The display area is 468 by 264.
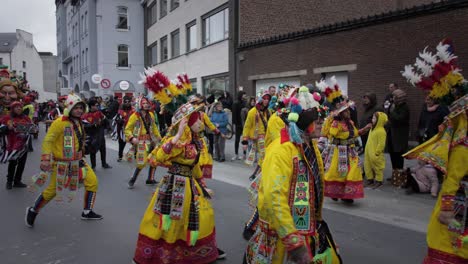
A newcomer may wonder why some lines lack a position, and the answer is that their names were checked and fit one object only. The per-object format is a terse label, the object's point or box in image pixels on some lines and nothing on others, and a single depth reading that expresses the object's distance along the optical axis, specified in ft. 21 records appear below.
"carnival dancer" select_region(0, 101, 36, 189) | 29.04
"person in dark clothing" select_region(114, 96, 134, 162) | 43.49
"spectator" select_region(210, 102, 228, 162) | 42.68
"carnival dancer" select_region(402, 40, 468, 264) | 10.53
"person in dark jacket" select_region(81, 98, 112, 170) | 37.11
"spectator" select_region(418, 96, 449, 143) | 26.63
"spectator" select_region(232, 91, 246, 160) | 44.57
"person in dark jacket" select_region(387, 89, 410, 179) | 29.10
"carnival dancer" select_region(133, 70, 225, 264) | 14.40
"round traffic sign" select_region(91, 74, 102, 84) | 91.87
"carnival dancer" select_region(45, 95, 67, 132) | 55.56
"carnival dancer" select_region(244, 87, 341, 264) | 9.18
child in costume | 28.12
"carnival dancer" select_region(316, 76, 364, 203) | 23.80
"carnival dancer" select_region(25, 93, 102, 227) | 20.38
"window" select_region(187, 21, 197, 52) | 84.69
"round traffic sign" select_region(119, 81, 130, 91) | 86.84
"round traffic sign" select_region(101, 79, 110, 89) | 79.51
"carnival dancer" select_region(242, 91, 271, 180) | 32.53
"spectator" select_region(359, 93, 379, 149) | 29.76
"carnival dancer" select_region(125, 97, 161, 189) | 30.01
